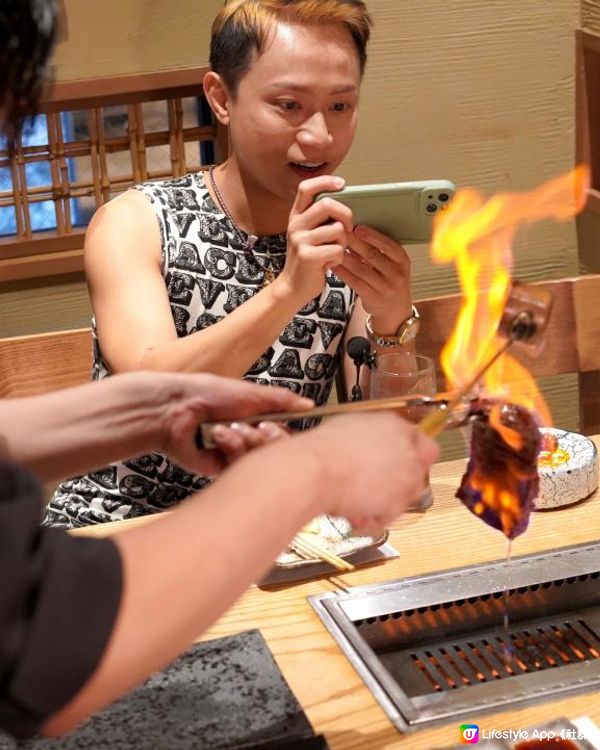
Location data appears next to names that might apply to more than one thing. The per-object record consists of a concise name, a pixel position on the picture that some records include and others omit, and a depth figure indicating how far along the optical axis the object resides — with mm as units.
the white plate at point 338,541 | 1574
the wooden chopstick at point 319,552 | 1574
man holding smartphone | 1979
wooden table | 1234
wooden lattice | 2969
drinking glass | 1729
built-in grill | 1302
